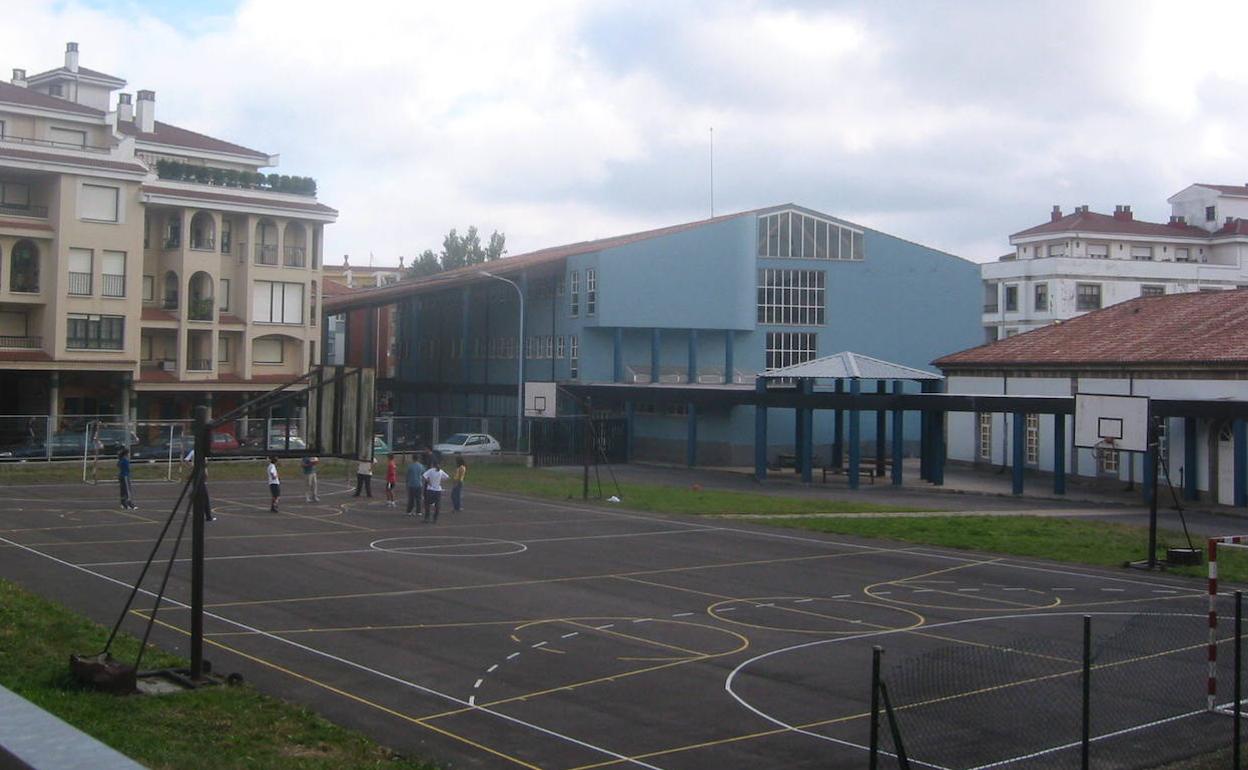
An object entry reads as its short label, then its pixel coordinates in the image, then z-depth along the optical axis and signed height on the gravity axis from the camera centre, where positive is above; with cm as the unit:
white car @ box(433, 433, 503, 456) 6153 -132
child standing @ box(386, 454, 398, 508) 3934 -193
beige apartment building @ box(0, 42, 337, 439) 5769 +706
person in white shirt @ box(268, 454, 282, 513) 3666 -202
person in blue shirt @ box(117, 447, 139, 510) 3684 -183
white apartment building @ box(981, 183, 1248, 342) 7856 +1067
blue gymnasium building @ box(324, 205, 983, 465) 6762 +603
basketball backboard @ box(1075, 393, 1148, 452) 3069 +13
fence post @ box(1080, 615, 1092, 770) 1139 -233
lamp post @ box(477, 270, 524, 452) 6317 +133
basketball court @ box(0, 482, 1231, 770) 1351 -317
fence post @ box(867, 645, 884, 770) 919 -201
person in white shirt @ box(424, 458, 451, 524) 3491 -190
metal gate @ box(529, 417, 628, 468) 6084 -109
